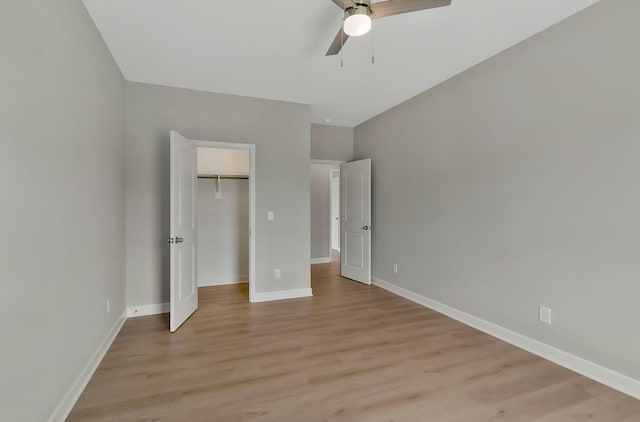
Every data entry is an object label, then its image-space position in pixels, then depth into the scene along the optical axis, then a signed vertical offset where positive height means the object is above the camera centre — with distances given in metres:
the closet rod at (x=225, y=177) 4.54 +0.58
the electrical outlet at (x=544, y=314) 2.40 -0.88
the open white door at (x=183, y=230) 2.95 -0.18
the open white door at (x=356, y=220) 4.67 -0.13
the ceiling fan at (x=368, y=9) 1.72 +1.27
